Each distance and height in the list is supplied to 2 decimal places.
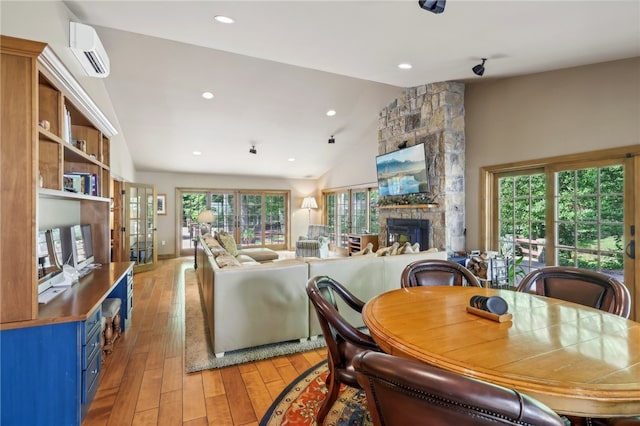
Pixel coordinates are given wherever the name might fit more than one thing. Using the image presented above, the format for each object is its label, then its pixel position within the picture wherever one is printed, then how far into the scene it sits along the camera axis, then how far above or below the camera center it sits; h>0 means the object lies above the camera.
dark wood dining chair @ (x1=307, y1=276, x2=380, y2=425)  1.55 -0.71
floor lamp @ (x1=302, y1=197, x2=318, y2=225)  9.27 +0.33
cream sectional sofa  2.56 -0.76
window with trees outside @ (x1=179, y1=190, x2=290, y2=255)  8.45 -0.03
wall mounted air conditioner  2.61 +1.52
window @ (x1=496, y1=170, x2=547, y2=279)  3.92 -0.07
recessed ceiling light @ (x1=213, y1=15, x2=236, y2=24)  2.45 +1.62
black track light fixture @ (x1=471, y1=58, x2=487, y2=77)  3.13 +1.54
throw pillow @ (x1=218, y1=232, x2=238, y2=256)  5.03 -0.49
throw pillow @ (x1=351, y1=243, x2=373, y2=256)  3.68 -0.47
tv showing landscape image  4.75 +0.71
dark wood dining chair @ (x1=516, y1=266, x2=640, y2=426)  1.73 -0.50
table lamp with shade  7.26 -0.09
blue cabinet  1.60 -0.84
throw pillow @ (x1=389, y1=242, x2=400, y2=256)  3.59 -0.45
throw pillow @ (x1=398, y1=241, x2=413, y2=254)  3.63 -0.44
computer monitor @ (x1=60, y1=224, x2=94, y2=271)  2.55 -0.28
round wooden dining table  0.91 -0.53
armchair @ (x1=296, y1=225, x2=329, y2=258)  6.64 -0.77
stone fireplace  4.49 +0.94
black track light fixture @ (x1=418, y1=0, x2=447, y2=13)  1.94 +1.37
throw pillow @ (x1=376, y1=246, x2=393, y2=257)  3.52 -0.47
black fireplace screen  4.84 -0.32
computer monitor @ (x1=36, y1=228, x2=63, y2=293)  2.07 -0.32
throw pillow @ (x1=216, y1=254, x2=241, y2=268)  2.76 -0.45
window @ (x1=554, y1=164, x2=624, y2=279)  3.18 -0.07
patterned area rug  1.79 -1.24
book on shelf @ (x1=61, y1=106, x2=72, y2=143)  2.19 +0.67
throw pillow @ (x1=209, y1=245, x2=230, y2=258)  3.28 -0.42
